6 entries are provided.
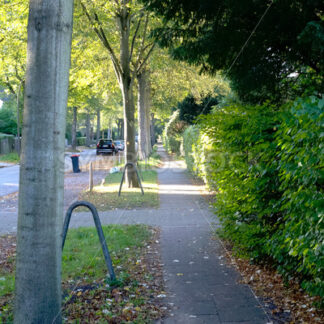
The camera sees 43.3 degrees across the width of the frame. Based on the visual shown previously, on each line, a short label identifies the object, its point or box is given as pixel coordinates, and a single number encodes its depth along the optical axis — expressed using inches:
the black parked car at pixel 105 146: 1744.6
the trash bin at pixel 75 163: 947.3
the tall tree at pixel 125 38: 536.7
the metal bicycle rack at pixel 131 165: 514.8
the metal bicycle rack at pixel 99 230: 196.3
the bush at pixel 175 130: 1415.2
